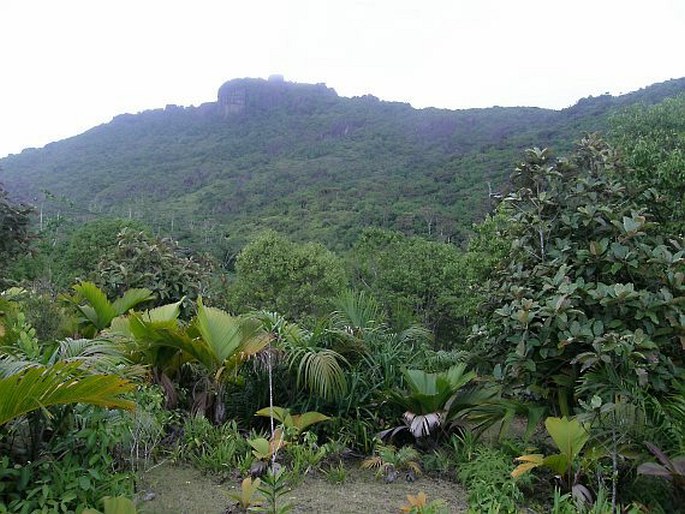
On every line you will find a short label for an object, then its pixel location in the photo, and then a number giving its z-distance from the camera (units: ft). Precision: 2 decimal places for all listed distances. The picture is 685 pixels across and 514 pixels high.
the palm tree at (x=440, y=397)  15.96
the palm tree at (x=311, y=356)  16.28
